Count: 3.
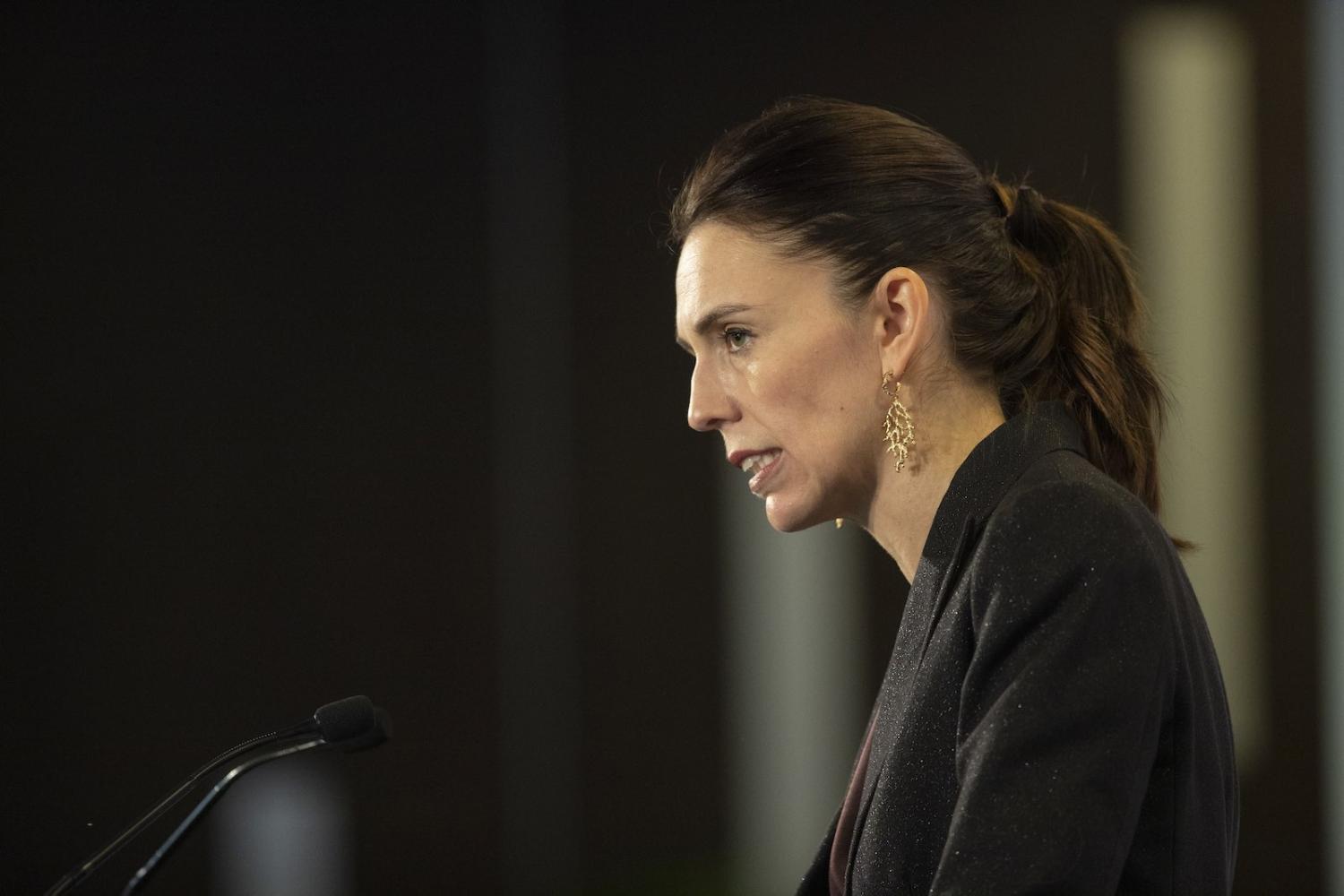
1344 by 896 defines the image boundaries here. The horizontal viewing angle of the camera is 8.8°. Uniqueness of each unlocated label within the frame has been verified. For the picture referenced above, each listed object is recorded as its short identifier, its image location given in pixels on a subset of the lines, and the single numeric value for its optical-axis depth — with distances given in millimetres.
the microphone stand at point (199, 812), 4716
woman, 4664
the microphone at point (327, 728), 4732
